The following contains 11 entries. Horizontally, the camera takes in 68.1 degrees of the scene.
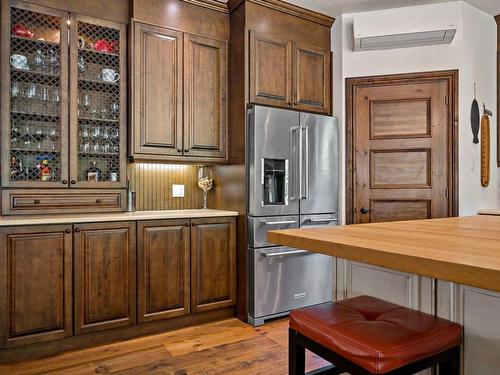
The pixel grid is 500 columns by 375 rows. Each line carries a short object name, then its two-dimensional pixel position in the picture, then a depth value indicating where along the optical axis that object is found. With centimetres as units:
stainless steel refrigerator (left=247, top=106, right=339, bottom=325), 305
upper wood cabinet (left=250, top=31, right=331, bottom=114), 319
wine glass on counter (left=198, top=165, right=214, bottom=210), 345
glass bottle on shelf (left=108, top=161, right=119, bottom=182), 298
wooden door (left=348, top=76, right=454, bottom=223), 345
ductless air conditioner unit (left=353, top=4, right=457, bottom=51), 337
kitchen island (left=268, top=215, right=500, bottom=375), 89
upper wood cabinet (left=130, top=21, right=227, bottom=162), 296
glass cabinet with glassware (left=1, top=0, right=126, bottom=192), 261
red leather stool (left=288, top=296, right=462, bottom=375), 104
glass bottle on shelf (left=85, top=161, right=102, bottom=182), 289
